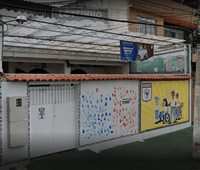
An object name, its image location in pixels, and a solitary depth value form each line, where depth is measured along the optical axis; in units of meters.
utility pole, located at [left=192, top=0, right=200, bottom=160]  7.57
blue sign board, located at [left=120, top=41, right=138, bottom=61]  12.14
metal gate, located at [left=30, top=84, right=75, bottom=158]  7.47
